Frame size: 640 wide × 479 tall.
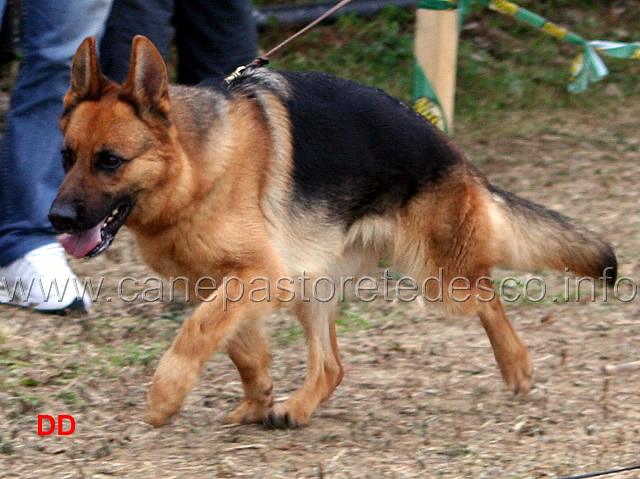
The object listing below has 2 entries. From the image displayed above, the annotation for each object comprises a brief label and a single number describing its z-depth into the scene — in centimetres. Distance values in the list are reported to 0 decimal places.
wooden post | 1120
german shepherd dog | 629
